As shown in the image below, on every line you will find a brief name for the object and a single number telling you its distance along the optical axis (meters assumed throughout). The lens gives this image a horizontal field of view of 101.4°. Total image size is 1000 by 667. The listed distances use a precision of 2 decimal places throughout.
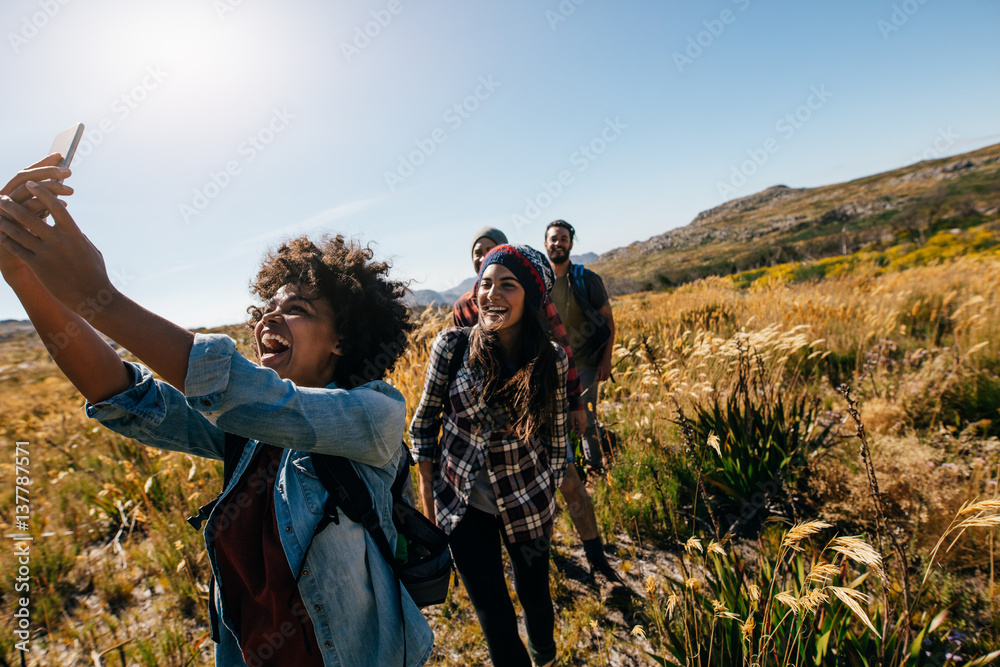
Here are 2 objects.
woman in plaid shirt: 1.87
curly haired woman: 0.73
